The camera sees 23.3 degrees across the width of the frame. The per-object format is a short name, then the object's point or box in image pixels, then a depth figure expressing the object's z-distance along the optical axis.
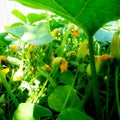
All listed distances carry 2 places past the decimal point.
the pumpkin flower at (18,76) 0.73
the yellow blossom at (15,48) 0.91
